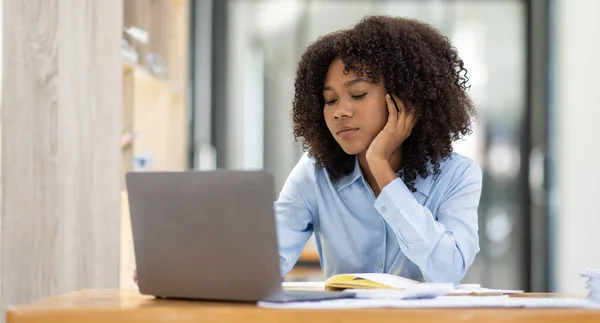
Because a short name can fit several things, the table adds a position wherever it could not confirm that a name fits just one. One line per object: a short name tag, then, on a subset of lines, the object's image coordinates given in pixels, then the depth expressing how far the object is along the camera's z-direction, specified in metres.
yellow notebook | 2.17
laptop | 1.96
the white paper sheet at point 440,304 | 1.95
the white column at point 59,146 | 2.66
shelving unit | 3.72
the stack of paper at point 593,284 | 2.06
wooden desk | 1.91
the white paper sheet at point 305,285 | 2.29
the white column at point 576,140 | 6.03
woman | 2.61
